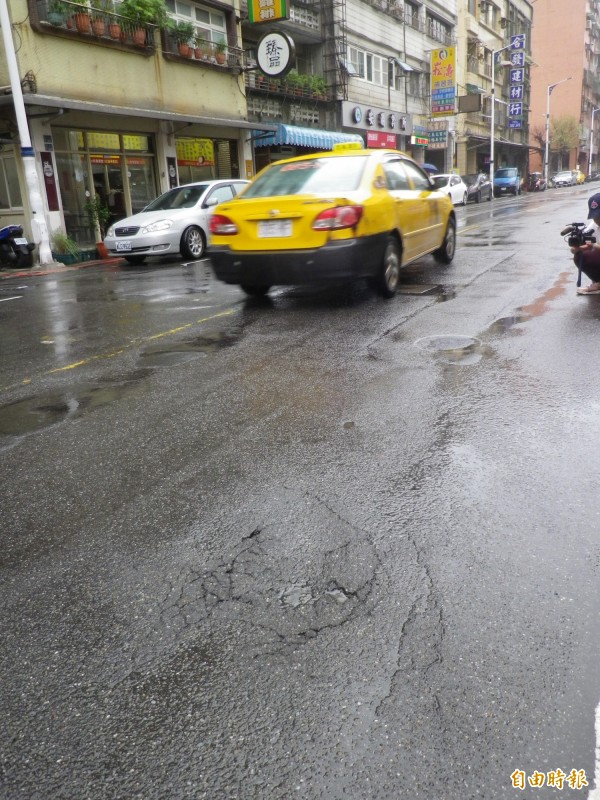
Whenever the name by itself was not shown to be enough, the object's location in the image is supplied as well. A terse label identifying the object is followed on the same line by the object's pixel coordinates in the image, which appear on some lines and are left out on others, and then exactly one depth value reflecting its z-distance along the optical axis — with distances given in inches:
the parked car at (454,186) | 1270.1
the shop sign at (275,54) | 945.9
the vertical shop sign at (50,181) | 716.0
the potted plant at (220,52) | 940.6
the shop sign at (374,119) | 1278.3
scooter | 639.1
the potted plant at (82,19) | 714.2
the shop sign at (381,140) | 1397.6
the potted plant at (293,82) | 1117.9
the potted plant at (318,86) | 1176.9
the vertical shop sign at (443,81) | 1660.9
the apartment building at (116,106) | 687.7
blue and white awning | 1038.4
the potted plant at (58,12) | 681.0
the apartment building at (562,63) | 3334.2
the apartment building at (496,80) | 2015.3
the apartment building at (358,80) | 1116.5
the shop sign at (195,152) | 937.5
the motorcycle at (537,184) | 2191.8
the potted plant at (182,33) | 850.1
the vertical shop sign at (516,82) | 2301.9
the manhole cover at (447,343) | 244.1
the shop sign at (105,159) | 789.2
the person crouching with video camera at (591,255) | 313.3
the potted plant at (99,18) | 737.6
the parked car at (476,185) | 1542.8
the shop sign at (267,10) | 952.9
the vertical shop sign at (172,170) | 890.7
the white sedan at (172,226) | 579.5
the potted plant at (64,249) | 695.7
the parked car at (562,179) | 2516.0
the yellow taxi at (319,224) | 303.0
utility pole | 598.2
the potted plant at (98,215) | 754.2
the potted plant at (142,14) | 768.3
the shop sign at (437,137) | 1768.0
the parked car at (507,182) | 1866.4
